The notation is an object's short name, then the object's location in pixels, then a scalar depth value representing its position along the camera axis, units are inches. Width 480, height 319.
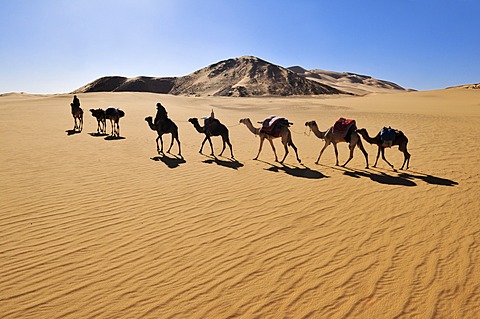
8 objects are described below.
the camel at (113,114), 574.9
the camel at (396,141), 330.3
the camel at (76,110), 624.1
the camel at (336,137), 343.0
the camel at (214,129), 403.5
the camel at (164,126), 423.5
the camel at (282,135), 368.5
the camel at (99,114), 592.4
